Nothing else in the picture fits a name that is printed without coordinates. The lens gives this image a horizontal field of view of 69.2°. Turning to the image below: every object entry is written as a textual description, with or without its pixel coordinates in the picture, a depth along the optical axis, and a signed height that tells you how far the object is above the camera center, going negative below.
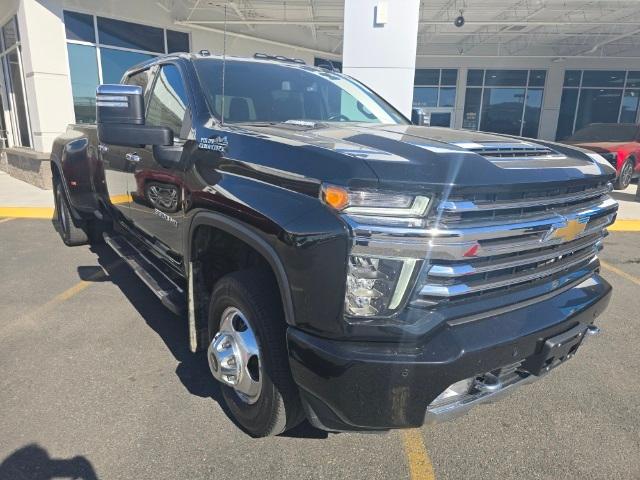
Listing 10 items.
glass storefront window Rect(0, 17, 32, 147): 11.86 +0.33
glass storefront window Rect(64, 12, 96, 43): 11.28 +1.88
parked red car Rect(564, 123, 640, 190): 11.16 -0.64
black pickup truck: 1.76 -0.59
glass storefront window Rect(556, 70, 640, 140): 22.97 +0.98
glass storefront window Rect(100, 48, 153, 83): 12.43 +1.19
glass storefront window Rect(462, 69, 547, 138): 22.92 +0.71
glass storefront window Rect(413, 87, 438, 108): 23.09 +0.82
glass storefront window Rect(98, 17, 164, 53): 12.26 +1.92
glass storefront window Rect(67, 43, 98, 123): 11.48 +0.66
